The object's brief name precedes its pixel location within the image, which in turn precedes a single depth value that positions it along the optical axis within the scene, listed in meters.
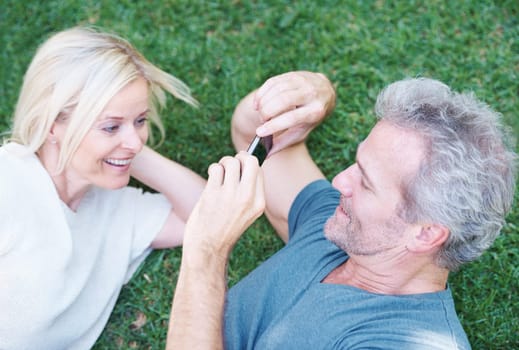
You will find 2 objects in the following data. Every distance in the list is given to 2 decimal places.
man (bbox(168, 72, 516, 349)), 2.35
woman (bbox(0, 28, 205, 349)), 3.02
